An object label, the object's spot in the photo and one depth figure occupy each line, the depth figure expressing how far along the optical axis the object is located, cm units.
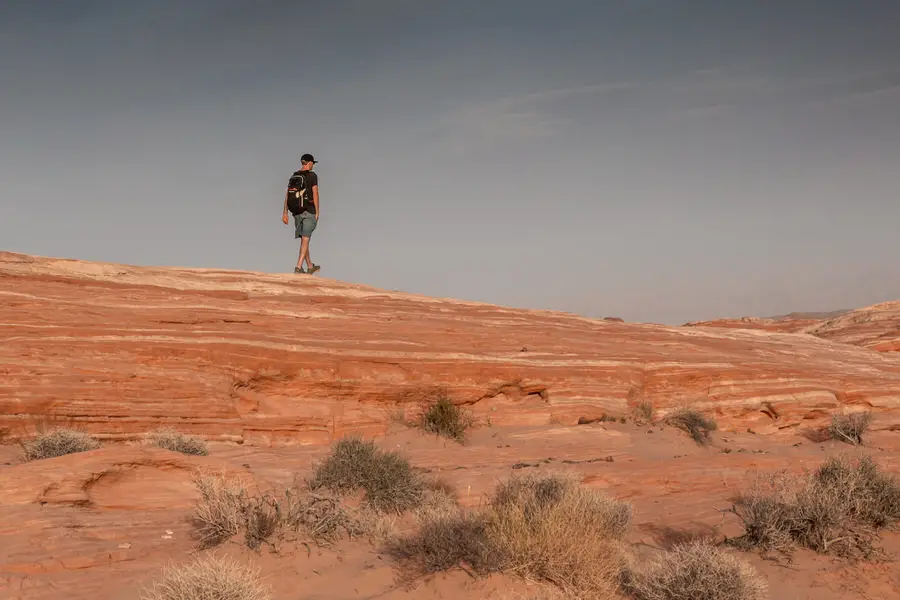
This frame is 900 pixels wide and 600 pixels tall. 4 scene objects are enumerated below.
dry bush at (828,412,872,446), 1467
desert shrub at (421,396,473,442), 1231
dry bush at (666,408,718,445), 1382
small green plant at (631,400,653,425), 1423
